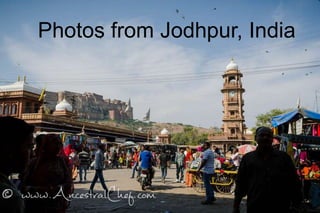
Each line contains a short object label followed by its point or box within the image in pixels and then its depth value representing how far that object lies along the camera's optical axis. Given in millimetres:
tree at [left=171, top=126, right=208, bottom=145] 96238
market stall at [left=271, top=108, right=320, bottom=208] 7270
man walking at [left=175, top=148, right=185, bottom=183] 13672
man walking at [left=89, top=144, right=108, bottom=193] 8875
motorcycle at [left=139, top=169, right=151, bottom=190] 10570
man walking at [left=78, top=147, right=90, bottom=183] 13203
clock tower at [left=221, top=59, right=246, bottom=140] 61312
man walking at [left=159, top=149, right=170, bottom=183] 13578
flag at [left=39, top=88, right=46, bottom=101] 36812
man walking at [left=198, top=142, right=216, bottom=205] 8062
